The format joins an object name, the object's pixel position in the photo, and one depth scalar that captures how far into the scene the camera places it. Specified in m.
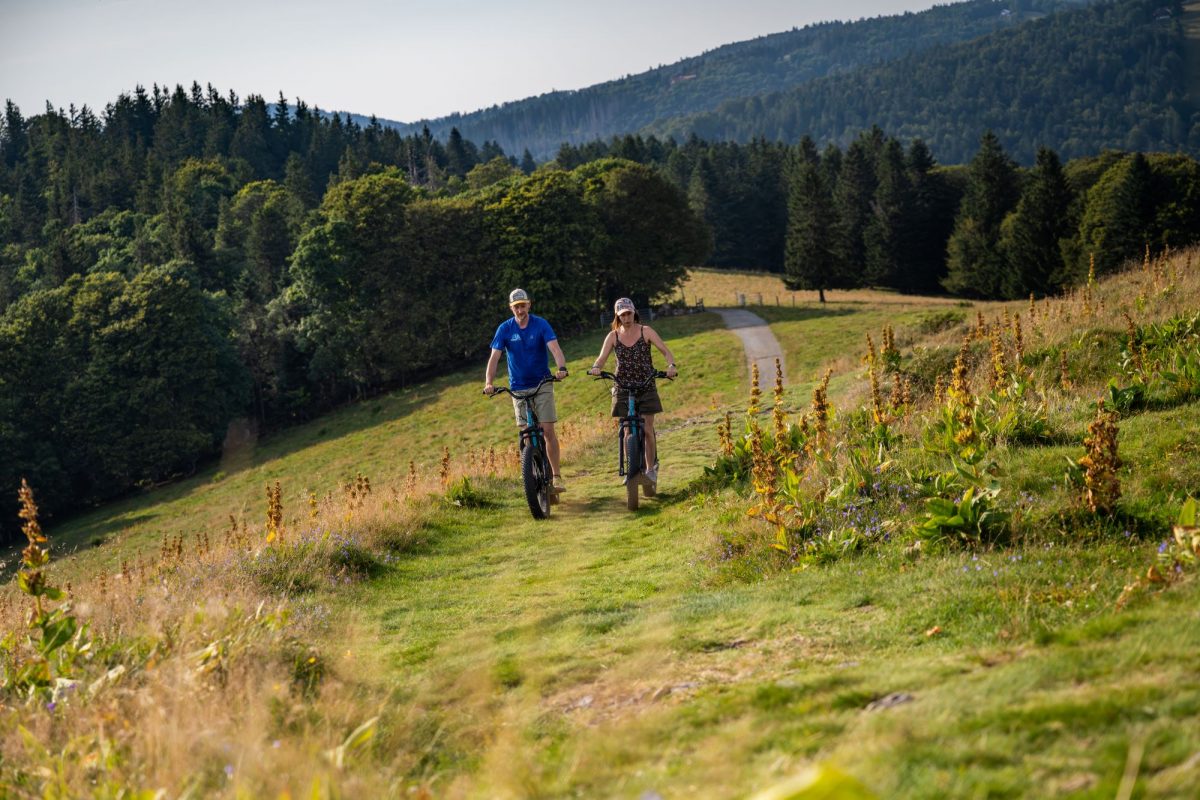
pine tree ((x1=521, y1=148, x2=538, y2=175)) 182.27
